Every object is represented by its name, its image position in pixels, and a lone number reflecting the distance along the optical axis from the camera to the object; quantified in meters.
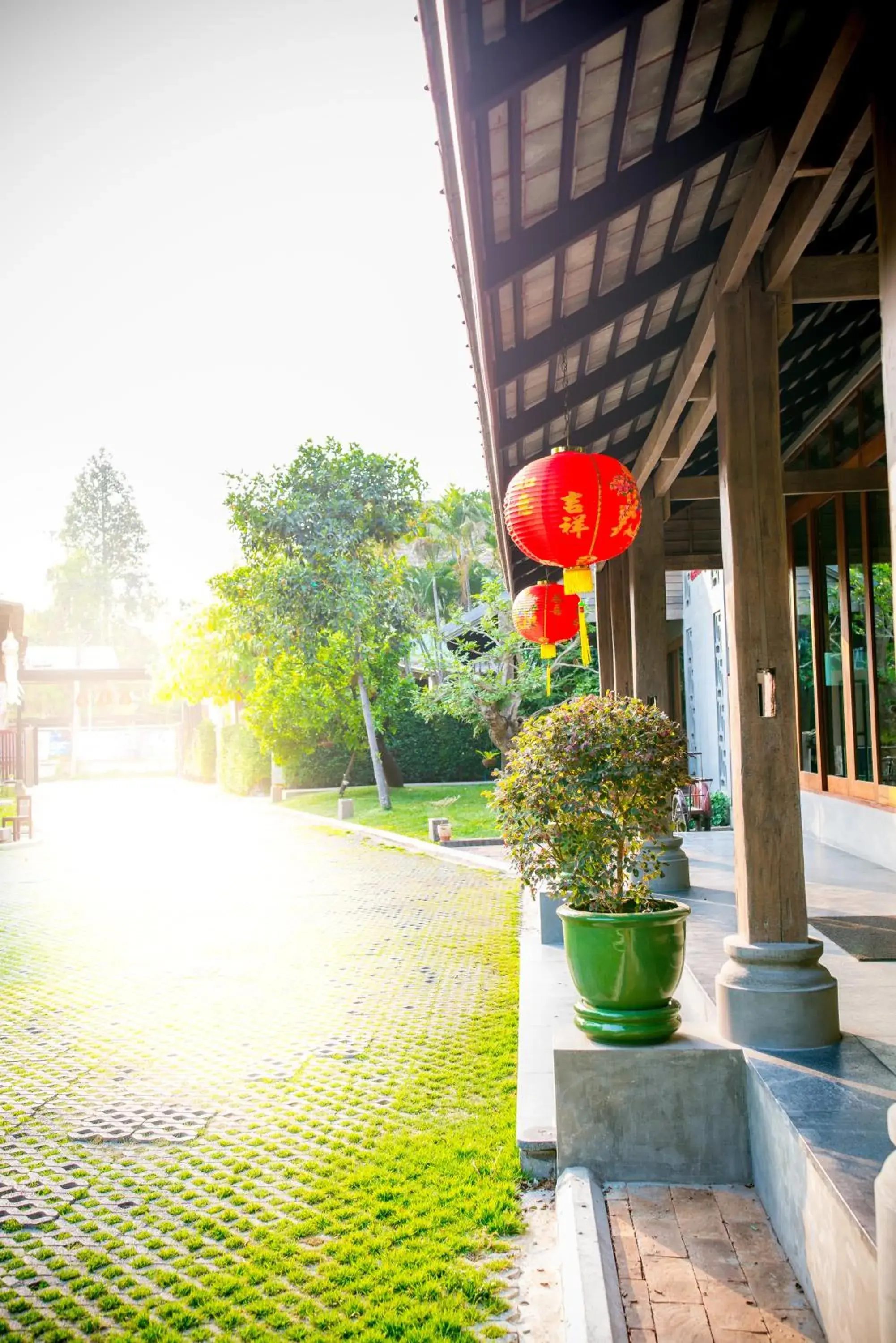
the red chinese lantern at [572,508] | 5.11
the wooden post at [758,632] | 4.31
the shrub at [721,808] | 14.58
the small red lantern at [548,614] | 10.12
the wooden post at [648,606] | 8.68
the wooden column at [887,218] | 2.61
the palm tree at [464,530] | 40.22
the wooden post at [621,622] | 11.01
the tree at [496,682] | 23.64
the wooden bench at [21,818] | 20.41
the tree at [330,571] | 24.59
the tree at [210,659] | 29.47
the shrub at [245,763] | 33.41
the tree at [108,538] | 68.12
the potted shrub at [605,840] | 4.18
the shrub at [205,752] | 41.72
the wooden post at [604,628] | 11.66
